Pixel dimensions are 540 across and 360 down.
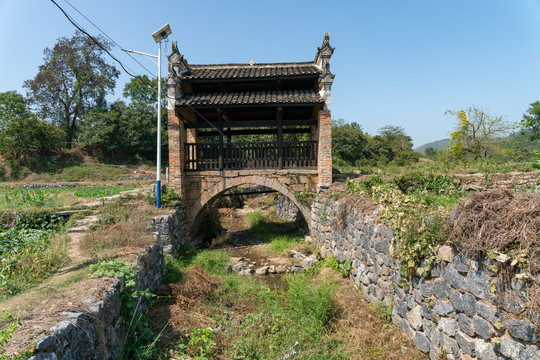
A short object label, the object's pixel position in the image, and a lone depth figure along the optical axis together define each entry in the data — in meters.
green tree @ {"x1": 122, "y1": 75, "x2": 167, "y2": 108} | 33.95
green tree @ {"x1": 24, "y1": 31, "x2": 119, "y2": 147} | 29.61
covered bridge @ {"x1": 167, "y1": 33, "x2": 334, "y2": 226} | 9.91
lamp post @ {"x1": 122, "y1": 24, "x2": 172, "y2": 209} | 9.08
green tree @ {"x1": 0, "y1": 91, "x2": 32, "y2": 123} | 24.15
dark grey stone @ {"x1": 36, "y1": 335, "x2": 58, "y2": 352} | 2.39
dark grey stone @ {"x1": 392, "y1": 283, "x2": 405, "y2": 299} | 4.84
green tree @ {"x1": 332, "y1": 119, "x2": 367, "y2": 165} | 28.69
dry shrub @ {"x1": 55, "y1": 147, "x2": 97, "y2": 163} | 27.25
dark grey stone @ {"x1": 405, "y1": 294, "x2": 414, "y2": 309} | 4.53
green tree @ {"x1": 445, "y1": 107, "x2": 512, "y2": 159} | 15.70
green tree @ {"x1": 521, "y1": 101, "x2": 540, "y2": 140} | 24.45
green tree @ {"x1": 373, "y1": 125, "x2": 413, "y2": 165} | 32.37
